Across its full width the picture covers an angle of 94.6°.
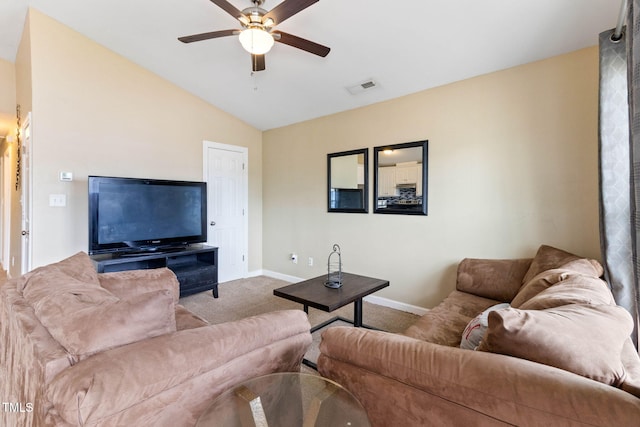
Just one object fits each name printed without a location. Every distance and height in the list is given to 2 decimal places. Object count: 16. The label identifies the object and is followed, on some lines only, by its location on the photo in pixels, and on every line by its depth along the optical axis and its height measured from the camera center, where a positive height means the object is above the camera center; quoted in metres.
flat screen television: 3.09 -0.04
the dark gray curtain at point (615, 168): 1.85 +0.29
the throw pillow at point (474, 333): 1.32 -0.56
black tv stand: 3.13 -0.64
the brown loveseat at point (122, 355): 0.83 -0.48
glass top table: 0.96 -0.66
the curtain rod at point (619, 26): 1.72 +1.14
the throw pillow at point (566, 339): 0.85 -0.40
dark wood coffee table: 2.25 -0.68
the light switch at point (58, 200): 3.05 +0.11
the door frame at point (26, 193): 2.94 +0.18
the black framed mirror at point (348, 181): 3.73 +0.40
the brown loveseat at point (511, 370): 0.75 -0.48
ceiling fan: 1.89 +1.30
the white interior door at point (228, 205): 4.37 +0.09
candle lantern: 2.59 -0.63
